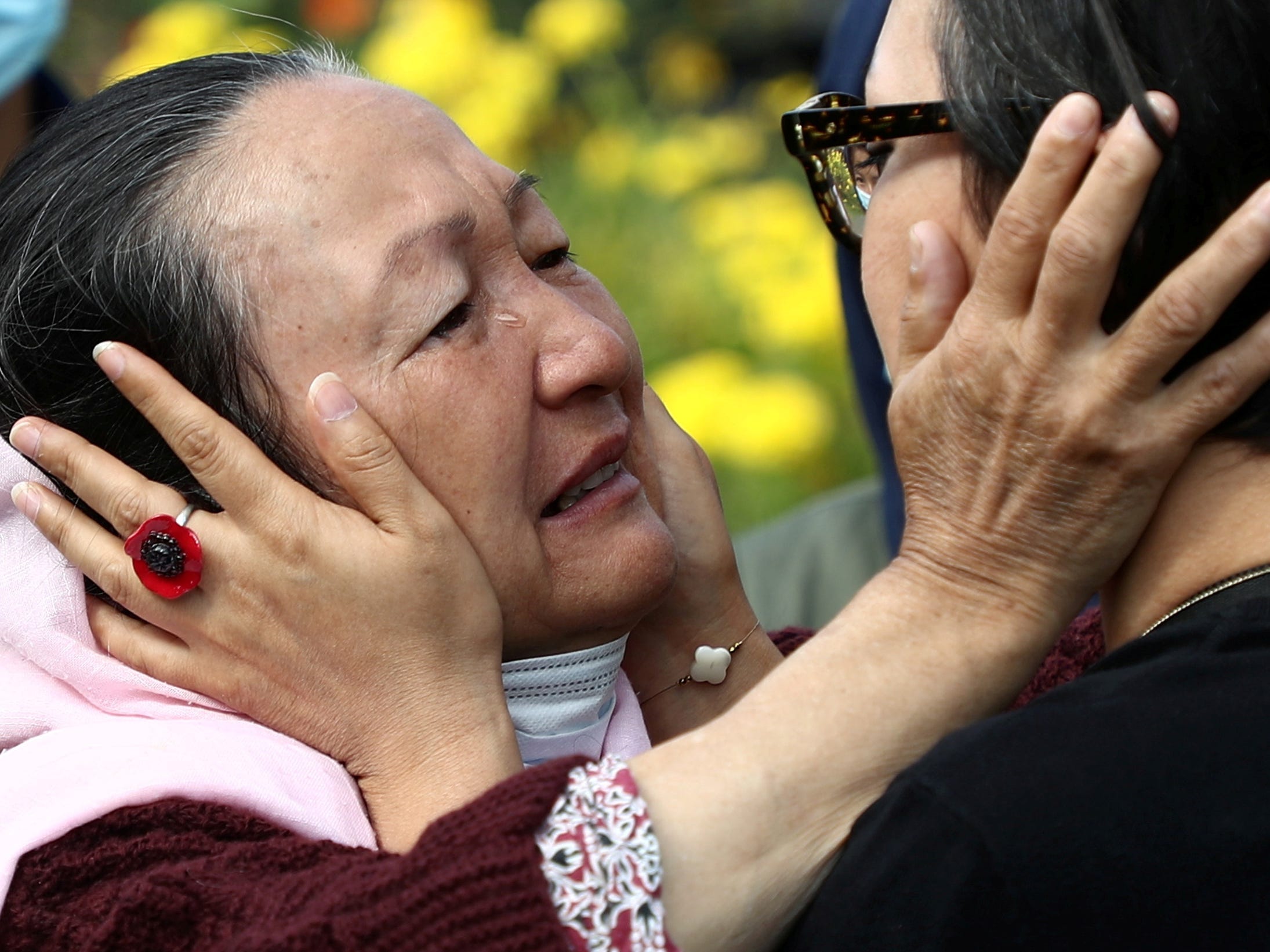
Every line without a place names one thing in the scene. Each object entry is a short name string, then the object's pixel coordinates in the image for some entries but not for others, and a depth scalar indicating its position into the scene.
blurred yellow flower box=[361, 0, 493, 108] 5.66
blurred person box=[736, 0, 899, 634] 4.20
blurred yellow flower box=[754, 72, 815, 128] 6.36
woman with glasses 1.53
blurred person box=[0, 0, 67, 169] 4.08
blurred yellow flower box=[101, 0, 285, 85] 5.59
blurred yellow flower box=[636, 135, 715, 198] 5.71
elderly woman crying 1.65
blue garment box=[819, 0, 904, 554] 3.77
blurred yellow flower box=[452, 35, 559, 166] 5.61
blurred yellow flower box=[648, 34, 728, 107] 6.77
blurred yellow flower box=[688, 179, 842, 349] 5.16
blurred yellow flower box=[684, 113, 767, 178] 5.91
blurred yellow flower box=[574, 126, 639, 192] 5.86
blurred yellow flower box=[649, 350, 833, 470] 4.94
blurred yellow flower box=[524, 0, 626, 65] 5.84
